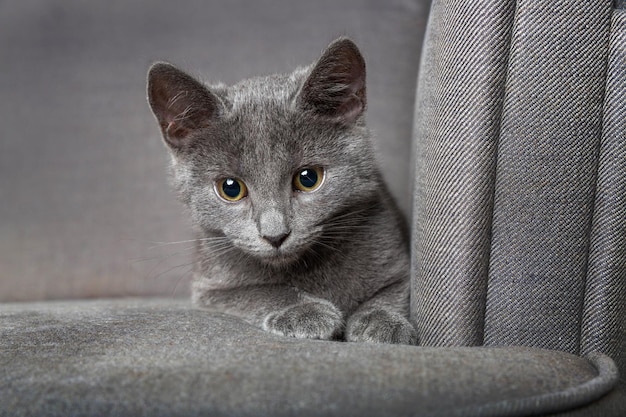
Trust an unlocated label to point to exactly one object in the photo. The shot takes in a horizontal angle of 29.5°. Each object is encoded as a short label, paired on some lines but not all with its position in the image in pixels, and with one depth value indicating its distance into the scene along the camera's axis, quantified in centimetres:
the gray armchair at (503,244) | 39
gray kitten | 46
